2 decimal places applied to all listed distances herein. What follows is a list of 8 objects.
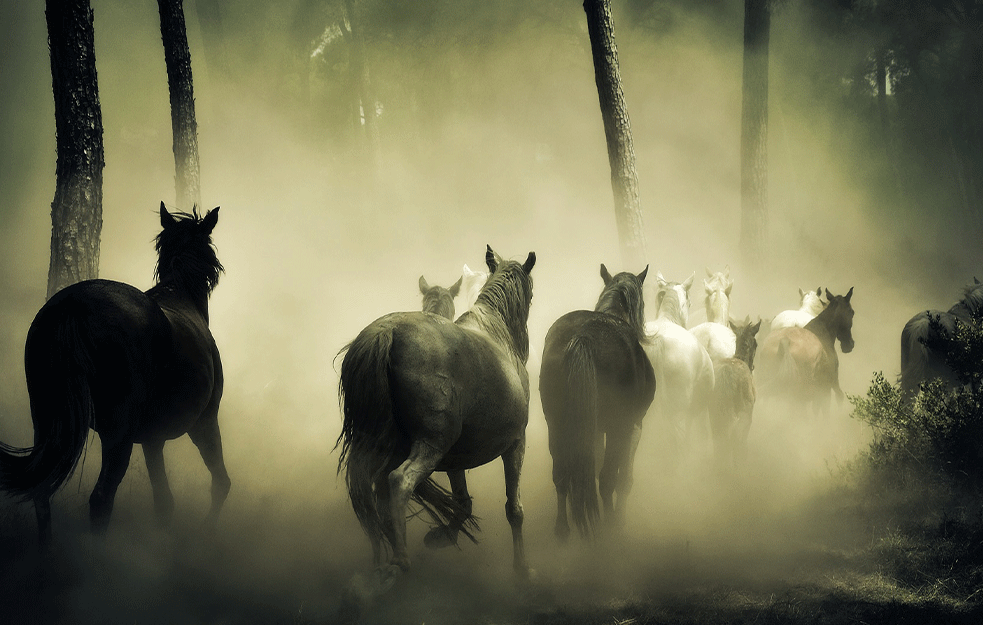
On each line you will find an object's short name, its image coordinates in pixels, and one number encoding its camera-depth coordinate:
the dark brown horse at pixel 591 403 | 10.39
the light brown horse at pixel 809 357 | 17.87
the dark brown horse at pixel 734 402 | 15.02
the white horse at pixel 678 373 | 14.85
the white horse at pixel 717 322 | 17.56
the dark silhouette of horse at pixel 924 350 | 14.38
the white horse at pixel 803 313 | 21.11
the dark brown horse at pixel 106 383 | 7.55
